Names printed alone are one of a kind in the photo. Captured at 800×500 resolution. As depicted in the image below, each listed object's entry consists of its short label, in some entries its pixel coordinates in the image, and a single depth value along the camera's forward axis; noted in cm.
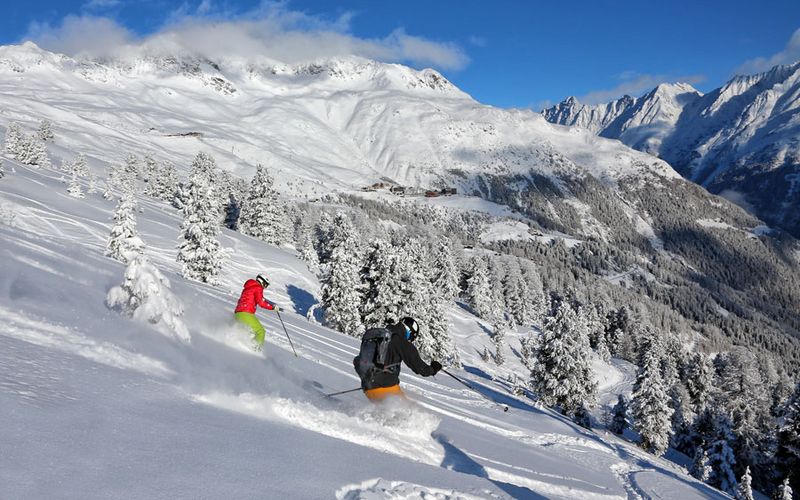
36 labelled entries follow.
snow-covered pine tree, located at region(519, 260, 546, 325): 9912
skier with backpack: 850
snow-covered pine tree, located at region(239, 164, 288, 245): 6581
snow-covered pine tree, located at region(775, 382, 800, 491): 3025
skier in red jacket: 1126
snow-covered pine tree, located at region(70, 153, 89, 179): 7411
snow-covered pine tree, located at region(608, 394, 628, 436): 5434
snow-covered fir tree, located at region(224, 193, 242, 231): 8056
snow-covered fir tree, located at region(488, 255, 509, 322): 8203
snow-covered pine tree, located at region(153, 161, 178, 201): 8131
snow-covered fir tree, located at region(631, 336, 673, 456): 4369
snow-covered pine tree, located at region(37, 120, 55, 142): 12652
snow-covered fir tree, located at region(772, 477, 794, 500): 2855
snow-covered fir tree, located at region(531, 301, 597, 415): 3931
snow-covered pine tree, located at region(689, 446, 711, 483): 3688
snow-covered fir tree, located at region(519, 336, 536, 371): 7039
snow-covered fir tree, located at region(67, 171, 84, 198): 4122
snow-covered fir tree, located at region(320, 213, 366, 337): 3506
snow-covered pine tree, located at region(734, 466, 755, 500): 2873
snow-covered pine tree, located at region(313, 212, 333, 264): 7408
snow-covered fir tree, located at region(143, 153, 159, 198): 8319
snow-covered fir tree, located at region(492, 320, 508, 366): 6262
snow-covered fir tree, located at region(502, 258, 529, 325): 9412
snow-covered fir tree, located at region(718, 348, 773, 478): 4206
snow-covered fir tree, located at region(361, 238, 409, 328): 3572
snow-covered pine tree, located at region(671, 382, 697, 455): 5588
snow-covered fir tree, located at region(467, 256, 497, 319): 7912
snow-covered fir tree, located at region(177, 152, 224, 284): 3177
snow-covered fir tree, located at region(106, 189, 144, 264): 2422
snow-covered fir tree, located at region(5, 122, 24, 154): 6706
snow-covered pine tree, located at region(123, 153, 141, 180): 9899
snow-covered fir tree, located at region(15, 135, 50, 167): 6900
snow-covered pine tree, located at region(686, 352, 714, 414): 6300
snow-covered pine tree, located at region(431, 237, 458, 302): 7675
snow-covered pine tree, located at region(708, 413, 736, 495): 3791
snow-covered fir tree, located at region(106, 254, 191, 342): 895
